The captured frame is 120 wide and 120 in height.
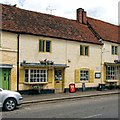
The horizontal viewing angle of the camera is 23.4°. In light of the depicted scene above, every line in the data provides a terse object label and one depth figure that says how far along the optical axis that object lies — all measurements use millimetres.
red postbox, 26125
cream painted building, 21828
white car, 14816
